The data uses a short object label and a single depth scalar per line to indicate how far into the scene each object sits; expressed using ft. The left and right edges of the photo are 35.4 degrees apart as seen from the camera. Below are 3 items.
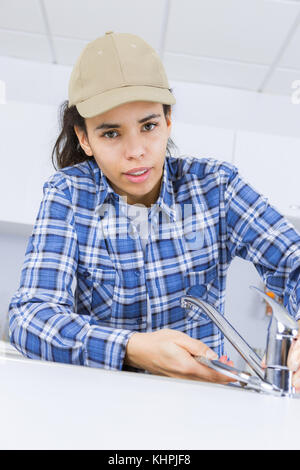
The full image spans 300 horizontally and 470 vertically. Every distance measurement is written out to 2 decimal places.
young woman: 3.25
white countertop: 1.60
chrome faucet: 2.35
